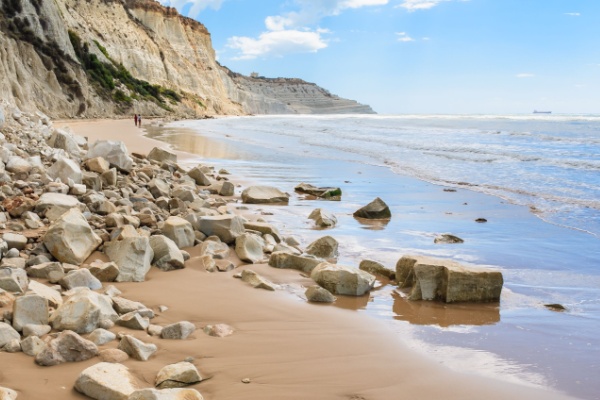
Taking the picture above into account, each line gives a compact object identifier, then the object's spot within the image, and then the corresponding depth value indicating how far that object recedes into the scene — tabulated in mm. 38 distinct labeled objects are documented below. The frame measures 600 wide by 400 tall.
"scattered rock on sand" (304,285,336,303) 4500
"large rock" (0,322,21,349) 3054
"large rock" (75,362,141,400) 2586
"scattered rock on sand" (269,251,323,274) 5348
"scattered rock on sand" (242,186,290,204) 9350
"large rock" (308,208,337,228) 7598
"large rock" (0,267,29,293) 3830
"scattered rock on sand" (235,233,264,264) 5568
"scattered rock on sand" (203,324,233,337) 3609
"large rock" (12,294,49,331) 3279
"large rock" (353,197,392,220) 8266
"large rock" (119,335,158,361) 3068
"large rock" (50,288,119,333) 3326
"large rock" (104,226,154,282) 4637
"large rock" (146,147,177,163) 12102
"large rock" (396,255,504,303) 4617
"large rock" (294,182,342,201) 10270
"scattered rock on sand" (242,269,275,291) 4727
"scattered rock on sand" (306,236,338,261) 5969
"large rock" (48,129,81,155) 8938
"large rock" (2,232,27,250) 4727
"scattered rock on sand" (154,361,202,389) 2783
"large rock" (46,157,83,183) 6859
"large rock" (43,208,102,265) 4730
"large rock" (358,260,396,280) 5298
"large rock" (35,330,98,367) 2914
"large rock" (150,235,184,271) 5043
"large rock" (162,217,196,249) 5715
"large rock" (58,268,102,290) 4184
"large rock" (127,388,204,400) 2410
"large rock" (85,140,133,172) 8625
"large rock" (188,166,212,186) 10656
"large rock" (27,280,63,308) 3600
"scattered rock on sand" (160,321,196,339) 3460
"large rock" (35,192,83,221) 5645
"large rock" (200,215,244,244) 5996
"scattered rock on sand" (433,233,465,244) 6789
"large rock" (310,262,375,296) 4727
